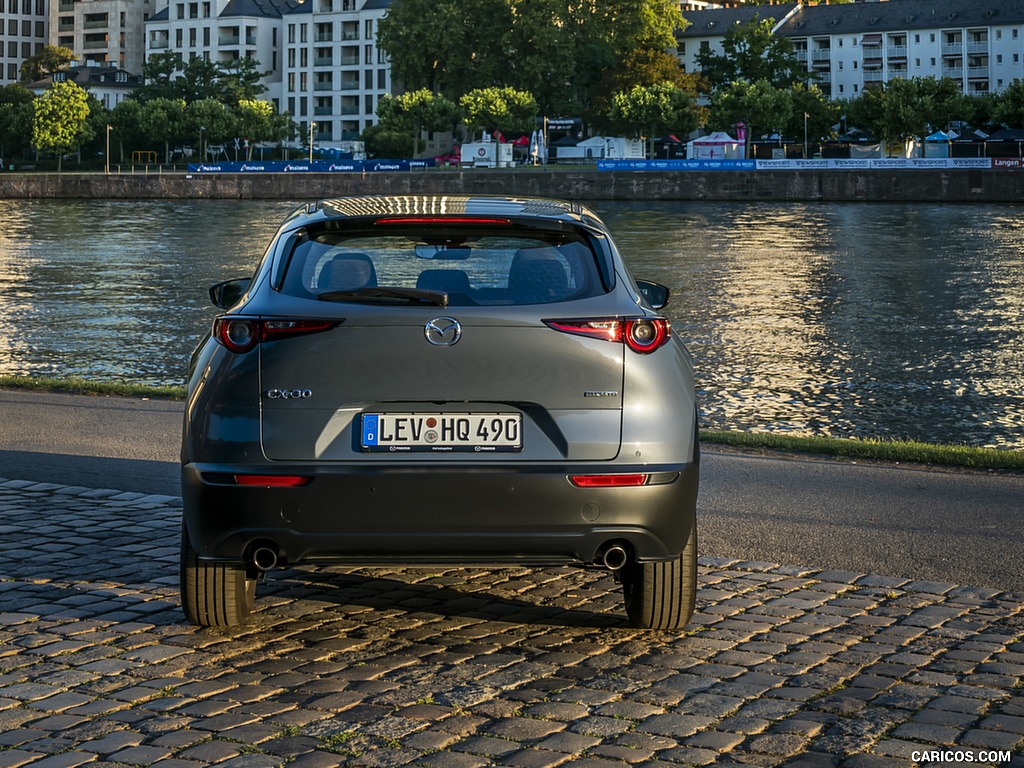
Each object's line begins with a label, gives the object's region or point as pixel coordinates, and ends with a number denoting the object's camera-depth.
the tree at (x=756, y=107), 103.38
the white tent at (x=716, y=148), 102.12
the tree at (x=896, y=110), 99.38
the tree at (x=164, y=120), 120.50
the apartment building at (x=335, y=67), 142.25
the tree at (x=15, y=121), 123.81
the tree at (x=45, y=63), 156.25
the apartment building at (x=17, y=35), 173.38
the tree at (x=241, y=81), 129.75
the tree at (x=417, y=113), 113.31
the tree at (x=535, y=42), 115.25
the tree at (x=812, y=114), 106.12
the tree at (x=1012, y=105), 98.25
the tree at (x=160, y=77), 132.75
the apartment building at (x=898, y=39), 135.38
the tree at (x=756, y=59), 120.50
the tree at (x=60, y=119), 120.06
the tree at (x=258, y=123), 120.50
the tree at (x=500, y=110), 107.75
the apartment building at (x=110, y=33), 160.50
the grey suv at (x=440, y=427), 4.91
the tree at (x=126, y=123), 123.31
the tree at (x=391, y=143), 114.62
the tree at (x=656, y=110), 105.31
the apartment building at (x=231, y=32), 147.38
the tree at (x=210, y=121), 120.06
